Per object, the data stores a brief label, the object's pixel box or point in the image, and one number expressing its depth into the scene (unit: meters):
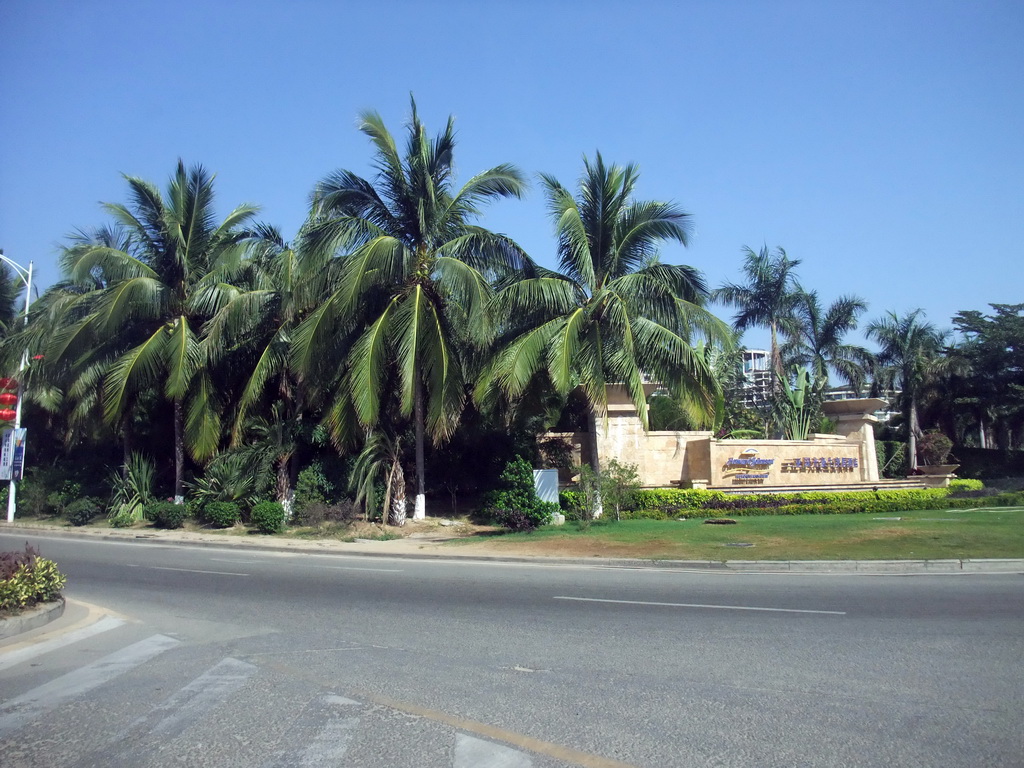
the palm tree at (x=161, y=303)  24.11
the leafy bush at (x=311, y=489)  23.38
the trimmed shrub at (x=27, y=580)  9.28
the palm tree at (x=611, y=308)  20.97
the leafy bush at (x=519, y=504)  20.81
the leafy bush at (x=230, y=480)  24.22
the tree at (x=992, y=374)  42.09
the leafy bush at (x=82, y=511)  26.92
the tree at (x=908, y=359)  41.12
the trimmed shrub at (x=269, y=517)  22.77
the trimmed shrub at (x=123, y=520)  25.98
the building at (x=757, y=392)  38.18
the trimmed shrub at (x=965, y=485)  30.71
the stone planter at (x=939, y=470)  34.75
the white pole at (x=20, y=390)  27.66
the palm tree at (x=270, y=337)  23.25
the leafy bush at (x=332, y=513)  22.53
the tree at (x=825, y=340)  37.94
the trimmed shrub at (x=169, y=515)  24.91
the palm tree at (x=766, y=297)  36.50
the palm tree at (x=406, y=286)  20.77
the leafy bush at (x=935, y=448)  36.94
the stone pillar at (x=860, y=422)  31.70
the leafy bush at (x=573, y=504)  22.19
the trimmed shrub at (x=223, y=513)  23.86
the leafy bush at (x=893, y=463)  38.50
